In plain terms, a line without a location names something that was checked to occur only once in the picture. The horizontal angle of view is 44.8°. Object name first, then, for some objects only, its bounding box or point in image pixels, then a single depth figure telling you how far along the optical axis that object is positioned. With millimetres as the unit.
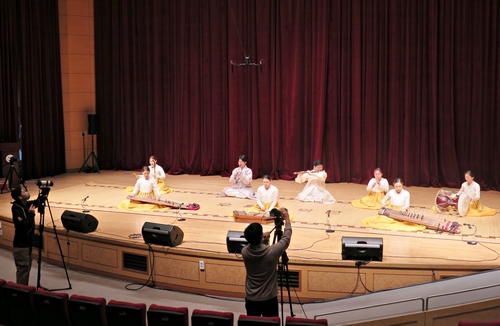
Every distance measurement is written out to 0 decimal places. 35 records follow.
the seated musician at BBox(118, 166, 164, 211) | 10391
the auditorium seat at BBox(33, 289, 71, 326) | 5625
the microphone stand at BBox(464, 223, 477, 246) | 7979
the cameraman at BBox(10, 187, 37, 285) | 7195
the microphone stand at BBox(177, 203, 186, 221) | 9505
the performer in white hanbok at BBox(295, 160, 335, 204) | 10906
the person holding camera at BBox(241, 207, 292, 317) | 5215
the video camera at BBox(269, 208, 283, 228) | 5383
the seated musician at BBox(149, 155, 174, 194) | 11703
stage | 7223
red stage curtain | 11734
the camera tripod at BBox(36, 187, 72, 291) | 7414
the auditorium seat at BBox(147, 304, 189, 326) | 5219
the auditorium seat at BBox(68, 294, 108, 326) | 5520
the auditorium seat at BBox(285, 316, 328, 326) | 4816
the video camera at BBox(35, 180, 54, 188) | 7584
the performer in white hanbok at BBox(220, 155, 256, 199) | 11164
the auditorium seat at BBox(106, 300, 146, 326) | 5383
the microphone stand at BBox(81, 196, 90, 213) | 10138
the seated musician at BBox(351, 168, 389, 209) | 10273
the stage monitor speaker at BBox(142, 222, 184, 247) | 7777
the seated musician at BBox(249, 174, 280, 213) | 9883
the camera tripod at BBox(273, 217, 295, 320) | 5375
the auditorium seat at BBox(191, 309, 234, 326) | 5074
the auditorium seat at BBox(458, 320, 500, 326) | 4508
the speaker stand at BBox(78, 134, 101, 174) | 14673
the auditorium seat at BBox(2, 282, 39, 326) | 5777
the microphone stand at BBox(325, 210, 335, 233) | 8668
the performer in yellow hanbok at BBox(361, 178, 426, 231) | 8852
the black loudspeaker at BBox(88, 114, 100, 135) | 14414
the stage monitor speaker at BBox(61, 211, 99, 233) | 8516
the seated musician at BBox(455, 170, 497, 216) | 9664
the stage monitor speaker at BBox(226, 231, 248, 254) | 7381
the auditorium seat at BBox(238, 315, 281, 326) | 4891
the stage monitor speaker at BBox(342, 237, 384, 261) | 7121
